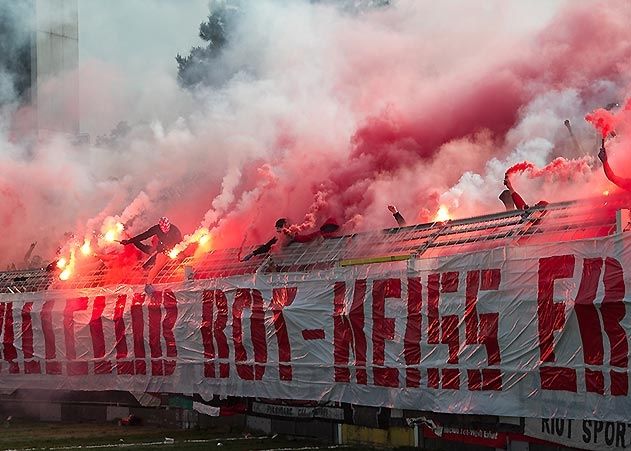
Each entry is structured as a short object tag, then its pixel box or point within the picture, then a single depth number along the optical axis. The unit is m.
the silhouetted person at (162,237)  37.23
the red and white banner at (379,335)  19.14
